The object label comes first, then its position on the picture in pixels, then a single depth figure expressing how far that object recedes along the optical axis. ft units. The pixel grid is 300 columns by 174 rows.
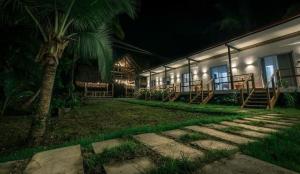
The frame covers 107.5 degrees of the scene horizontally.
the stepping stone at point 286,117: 9.03
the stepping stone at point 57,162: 3.36
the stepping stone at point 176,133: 5.83
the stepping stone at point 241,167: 3.11
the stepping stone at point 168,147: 3.97
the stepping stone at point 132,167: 3.21
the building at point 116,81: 58.67
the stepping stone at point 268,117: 9.47
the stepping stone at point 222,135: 5.01
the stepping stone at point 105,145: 4.54
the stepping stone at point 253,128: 6.34
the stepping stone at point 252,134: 5.47
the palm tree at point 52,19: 6.29
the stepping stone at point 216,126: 7.02
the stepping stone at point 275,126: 6.87
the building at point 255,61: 18.04
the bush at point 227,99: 20.76
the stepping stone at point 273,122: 7.59
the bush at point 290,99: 15.58
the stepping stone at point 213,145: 4.37
